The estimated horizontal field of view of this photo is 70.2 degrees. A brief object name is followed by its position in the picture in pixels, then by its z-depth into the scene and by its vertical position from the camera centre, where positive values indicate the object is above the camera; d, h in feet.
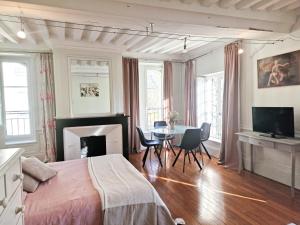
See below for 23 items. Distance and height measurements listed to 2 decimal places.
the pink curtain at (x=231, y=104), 13.78 -0.14
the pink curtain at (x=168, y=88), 19.72 +1.40
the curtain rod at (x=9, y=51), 14.78 +3.86
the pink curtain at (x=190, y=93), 18.75 +0.86
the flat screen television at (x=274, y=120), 10.37 -1.01
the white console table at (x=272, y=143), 9.71 -2.10
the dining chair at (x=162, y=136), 15.08 -2.31
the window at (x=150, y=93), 20.17 +1.00
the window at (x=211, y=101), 16.92 +0.11
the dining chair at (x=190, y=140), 13.46 -2.36
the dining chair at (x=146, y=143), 14.89 -2.78
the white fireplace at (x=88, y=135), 14.83 -2.30
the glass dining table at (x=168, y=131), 14.03 -1.89
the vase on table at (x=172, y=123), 15.47 -1.50
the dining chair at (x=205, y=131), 15.96 -2.16
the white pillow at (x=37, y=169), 7.10 -2.18
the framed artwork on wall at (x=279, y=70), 10.76 +1.67
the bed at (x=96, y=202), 5.58 -2.69
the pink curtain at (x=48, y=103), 15.66 +0.18
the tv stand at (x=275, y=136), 10.95 -1.82
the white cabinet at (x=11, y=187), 3.26 -1.40
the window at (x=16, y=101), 15.51 +0.38
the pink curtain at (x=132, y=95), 18.12 +0.76
